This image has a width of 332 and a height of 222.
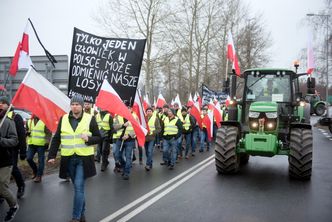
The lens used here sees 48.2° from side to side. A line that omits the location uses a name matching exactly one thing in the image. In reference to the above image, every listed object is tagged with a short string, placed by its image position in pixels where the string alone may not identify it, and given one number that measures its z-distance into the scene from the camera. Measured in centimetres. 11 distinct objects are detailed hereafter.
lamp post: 2293
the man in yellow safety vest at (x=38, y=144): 845
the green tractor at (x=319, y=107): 3662
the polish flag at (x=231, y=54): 1475
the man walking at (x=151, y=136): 1031
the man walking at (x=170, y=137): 1093
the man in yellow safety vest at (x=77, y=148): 540
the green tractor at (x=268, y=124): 852
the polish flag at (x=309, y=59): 1261
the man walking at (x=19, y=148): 677
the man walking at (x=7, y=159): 548
